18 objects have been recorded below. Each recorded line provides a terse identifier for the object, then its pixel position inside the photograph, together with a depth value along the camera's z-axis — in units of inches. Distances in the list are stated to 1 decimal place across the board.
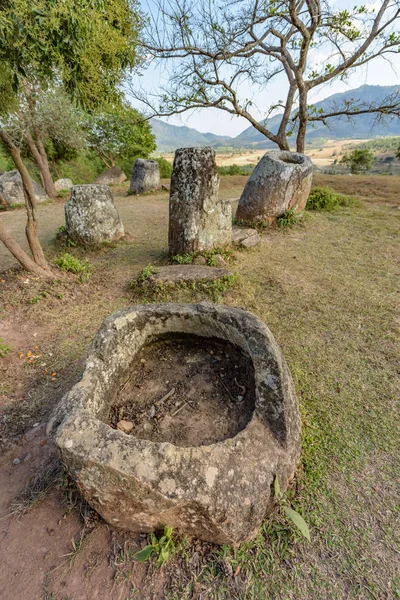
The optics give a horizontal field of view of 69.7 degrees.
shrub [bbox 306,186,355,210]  348.3
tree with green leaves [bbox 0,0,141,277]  87.1
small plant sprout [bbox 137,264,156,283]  175.0
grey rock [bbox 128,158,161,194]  490.6
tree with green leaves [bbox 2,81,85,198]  342.0
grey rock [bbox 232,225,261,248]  235.9
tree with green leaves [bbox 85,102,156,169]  678.5
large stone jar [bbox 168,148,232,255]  191.6
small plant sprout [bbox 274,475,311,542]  59.5
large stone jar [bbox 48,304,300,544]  54.6
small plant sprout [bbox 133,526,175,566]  57.1
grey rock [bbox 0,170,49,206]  427.2
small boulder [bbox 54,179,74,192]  523.9
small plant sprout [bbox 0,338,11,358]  123.2
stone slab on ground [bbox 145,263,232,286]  169.3
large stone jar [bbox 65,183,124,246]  243.1
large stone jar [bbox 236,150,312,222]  269.6
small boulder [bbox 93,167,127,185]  625.4
